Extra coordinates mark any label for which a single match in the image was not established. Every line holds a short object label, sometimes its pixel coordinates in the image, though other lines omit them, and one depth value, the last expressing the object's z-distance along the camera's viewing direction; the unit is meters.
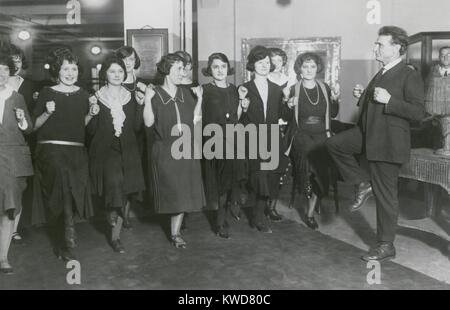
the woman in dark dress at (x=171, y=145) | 3.96
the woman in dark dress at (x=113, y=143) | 3.82
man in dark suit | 3.48
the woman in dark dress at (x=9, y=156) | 3.43
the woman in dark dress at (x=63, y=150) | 3.59
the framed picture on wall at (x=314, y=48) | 7.98
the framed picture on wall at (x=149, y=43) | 6.08
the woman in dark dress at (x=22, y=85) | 4.14
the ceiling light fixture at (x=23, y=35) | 8.64
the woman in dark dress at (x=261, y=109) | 4.39
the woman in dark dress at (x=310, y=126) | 4.55
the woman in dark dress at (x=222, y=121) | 4.26
